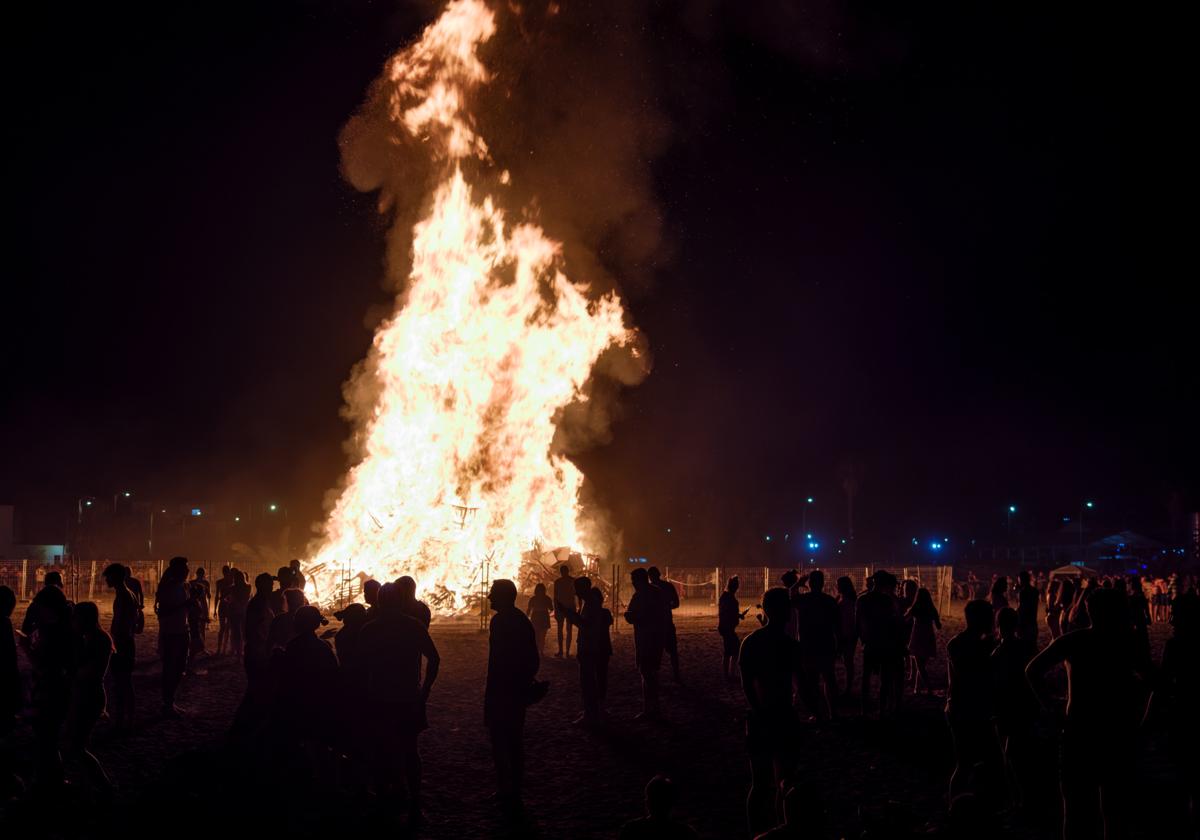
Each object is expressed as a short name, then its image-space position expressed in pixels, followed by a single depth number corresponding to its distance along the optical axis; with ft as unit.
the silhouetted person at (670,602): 44.04
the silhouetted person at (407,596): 26.66
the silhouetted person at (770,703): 21.08
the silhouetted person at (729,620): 46.16
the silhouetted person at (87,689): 25.77
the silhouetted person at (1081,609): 49.79
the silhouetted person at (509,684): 24.99
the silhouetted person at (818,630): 36.09
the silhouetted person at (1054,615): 60.32
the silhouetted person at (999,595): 45.64
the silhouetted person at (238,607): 55.83
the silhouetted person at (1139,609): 43.35
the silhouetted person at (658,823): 13.71
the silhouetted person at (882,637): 36.55
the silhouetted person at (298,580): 37.66
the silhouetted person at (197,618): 51.65
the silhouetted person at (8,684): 23.97
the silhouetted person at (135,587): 40.02
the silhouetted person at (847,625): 42.13
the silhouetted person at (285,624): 29.40
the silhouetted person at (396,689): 23.98
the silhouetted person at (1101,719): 19.07
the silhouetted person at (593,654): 37.04
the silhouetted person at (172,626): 38.47
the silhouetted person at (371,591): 36.27
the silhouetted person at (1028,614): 45.37
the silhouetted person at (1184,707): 20.25
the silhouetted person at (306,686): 23.54
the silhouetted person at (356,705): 24.30
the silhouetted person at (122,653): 35.24
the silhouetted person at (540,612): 58.23
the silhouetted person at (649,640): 38.63
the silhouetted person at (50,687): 24.73
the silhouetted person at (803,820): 13.61
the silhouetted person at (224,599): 57.31
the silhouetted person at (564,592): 57.06
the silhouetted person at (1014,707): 25.53
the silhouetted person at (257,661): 24.25
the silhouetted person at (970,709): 24.13
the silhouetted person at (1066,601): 57.57
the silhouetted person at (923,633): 42.34
